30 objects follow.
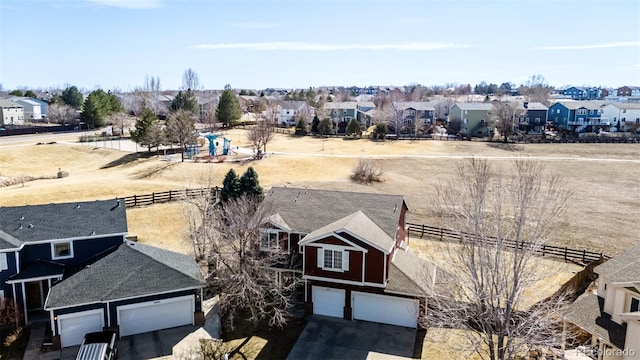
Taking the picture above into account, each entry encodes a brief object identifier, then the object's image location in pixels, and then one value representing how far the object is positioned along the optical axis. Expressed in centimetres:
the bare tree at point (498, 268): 1648
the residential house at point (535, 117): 11694
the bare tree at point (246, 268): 2439
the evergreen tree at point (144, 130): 6856
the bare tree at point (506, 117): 9712
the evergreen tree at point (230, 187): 3870
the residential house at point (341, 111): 11406
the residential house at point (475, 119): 10819
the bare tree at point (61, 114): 10537
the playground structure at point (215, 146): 6956
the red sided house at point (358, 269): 2545
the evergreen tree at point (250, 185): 3872
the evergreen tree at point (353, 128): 9781
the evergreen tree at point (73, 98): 11919
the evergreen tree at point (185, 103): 10512
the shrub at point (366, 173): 6288
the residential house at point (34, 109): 11648
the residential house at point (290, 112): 11725
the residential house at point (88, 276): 2347
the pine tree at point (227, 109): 9838
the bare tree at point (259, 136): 7112
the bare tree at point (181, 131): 6825
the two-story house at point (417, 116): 10576
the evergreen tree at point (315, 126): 10056
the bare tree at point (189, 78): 18600
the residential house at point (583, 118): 11256
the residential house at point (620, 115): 11319
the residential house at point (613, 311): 1922
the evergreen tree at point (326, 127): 9894
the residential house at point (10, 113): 10400
